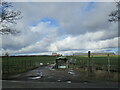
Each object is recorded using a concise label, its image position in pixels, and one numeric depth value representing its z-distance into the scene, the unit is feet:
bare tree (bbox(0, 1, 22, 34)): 30.23
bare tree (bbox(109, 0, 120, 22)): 27.09
